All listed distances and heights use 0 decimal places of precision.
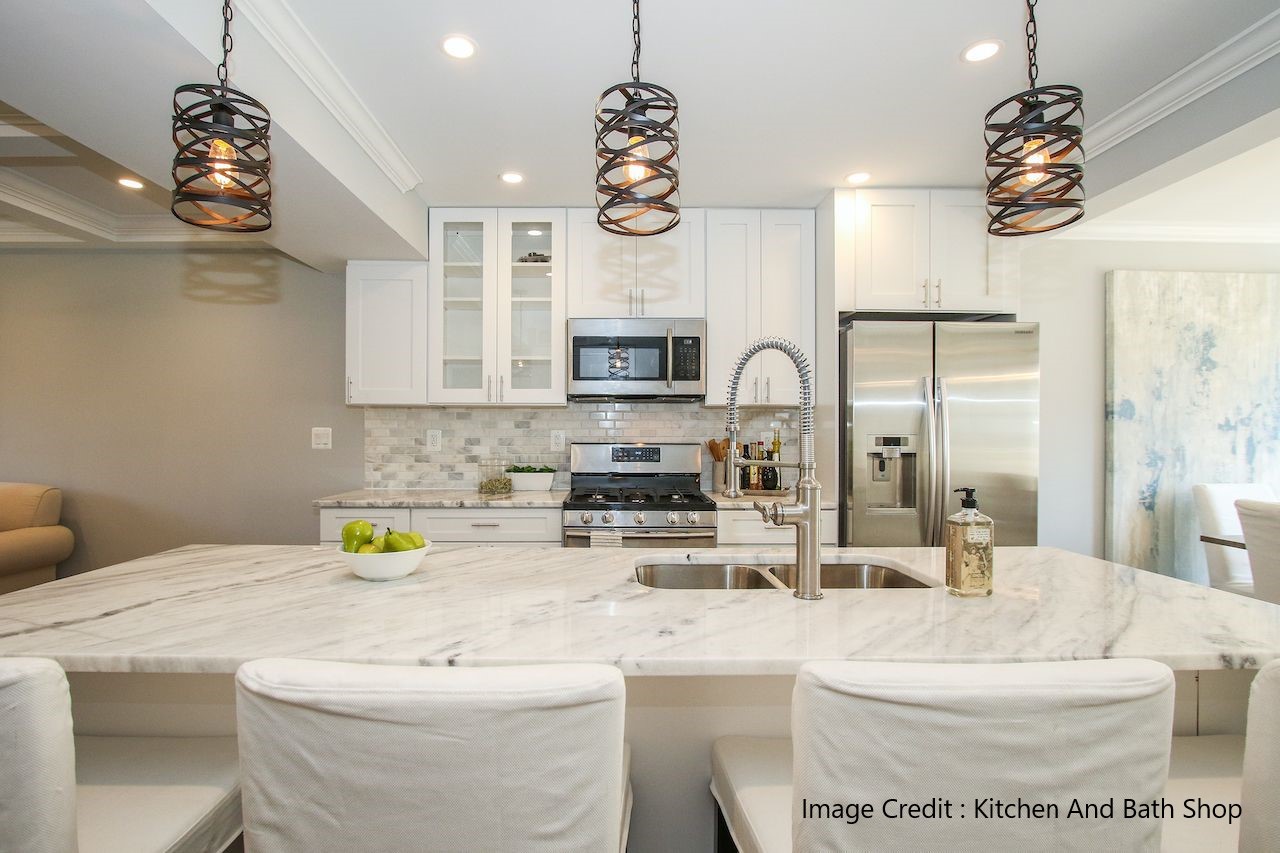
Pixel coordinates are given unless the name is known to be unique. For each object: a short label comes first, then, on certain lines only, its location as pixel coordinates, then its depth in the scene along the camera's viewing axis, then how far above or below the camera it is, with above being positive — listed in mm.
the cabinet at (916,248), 3137 +960
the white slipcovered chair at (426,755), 728 -402
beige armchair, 3375 -604
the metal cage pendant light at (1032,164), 1373 +649
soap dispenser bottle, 1345 -269
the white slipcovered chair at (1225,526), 2924 -494
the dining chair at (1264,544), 2174 -412
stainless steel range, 3053 -362
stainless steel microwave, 3318 +408
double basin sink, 1725 -416
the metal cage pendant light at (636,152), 1297 +639
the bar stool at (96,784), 746 -619
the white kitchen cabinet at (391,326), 3371 +591
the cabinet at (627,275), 3355 +873
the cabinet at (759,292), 3357 +785
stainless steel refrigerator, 2961 +54
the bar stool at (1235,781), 806 -657
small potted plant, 3539 -273
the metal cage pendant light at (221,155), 1267 +601
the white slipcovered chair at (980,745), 740 -394
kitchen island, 1008 -369
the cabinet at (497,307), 3369 +699
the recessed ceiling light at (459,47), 1931 +1253
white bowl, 1428 -317
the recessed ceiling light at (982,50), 1933 +1247
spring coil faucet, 1348 -175
